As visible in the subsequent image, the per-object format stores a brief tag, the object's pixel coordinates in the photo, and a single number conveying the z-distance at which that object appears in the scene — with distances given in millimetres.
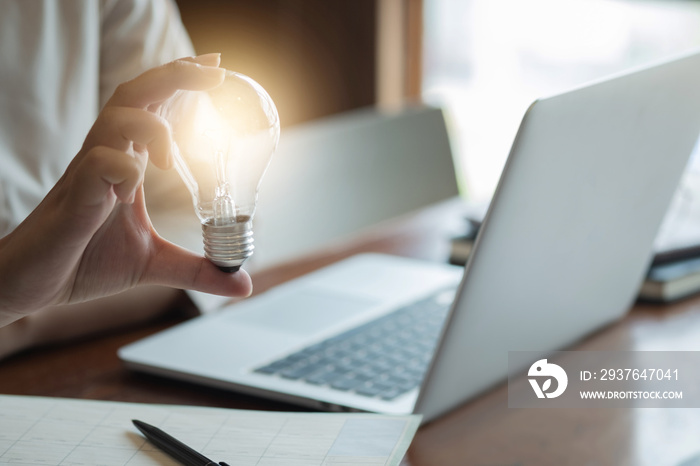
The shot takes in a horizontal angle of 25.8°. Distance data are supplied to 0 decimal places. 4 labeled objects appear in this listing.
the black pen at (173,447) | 846
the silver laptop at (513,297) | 892
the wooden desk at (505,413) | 895
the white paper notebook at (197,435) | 856
